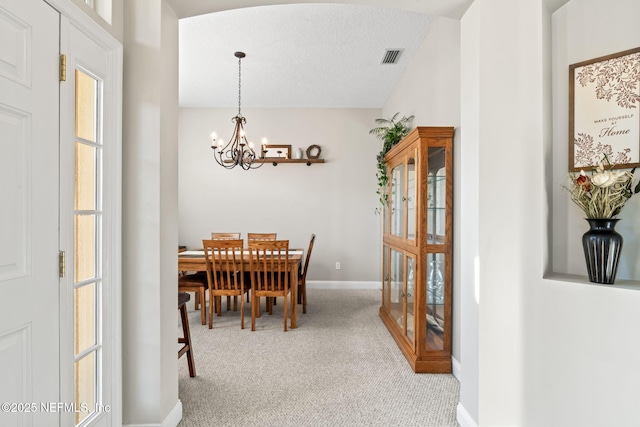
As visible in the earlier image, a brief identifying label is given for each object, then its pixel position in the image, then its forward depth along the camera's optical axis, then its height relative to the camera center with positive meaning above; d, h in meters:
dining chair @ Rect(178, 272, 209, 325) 3.62 -0.80
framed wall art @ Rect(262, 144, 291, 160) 5.39 +1.04
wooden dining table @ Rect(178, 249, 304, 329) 3.55 -0.58
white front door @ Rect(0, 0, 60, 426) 1.10 +0.01
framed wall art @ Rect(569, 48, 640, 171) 1.48 +0.49
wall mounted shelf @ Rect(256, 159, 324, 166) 5.31 +0.87
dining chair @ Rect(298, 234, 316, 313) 4.11 -0.88
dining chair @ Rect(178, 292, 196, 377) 2.39 -0.91
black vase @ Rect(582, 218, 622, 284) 1.40 -0.16
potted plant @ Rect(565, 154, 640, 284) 1.40 -0.01
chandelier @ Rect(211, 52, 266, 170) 3.72 +0.87
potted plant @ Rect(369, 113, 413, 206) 3.67 +0.87
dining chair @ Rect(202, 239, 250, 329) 3.46 -0.61
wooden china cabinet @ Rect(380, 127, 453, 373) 2.58 -0.29
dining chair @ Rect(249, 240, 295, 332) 3.41 -0.63
